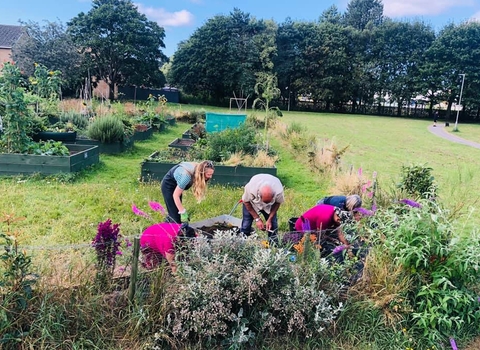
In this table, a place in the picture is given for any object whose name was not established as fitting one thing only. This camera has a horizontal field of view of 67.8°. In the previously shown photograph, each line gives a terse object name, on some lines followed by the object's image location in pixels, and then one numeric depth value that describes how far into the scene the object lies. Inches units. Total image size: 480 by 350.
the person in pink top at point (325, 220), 146.8
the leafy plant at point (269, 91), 388.8
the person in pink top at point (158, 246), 109.7
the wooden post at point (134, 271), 98.9
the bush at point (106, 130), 380.5
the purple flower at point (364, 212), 143.4
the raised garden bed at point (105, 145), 382.9
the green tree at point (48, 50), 994.7
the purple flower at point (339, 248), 122.9
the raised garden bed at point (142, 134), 485.8
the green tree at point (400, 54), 1662.2
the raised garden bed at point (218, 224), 173.3
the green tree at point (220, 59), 1549.0
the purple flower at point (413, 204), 141.2
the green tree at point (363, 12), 2320.4
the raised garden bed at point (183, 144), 393.9
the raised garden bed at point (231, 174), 283.5
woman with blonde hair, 150.9
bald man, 157.6
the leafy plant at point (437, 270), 107.7
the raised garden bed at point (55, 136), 342.2
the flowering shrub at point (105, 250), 102.0
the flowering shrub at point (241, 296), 96.7
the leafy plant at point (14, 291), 86.4
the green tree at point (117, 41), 1288.1
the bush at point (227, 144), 323.9
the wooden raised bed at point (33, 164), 262.7
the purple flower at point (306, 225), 146.5
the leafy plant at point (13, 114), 275.2
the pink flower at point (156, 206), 114.2
